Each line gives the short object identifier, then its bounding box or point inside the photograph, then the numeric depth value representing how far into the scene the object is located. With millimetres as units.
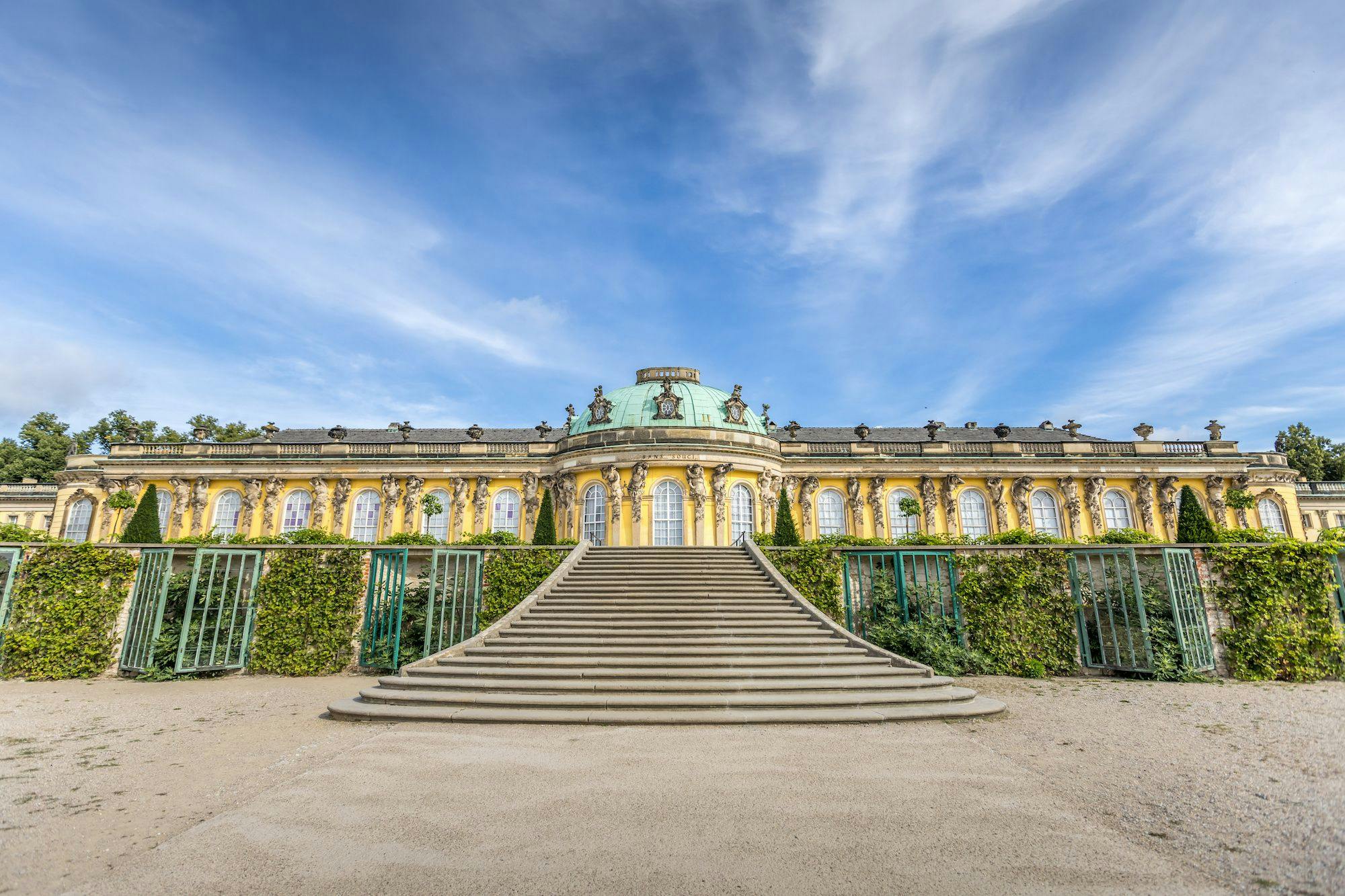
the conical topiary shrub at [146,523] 30891
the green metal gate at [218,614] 14703
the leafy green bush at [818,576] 16266
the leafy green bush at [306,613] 15438
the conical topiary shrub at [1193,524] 28531
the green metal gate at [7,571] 14836
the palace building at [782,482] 37406
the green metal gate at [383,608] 15203
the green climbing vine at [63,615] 14750
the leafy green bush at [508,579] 16562
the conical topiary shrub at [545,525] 29938
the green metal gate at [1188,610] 14141
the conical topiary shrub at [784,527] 28266
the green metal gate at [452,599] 15180
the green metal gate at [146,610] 14852
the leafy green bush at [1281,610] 14180
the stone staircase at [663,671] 10250
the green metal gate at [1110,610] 14219
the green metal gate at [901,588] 15305
